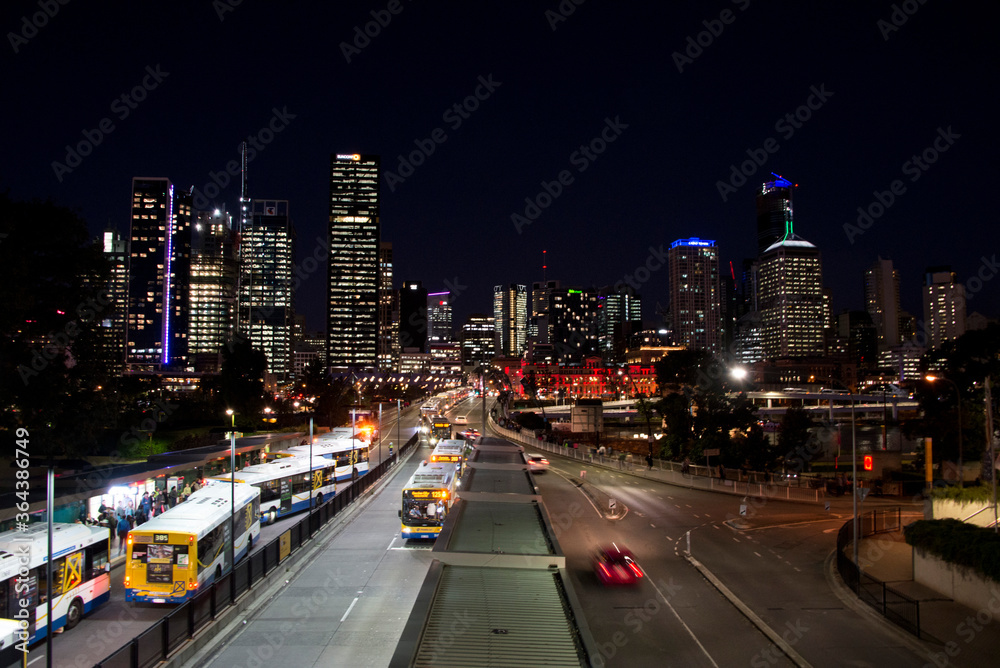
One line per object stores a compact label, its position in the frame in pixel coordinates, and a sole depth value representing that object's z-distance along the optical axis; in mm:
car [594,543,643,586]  19781
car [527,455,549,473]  47406
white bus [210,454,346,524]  28609
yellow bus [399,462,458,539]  24491
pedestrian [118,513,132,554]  21386
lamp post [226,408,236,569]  18117
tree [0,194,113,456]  27797
